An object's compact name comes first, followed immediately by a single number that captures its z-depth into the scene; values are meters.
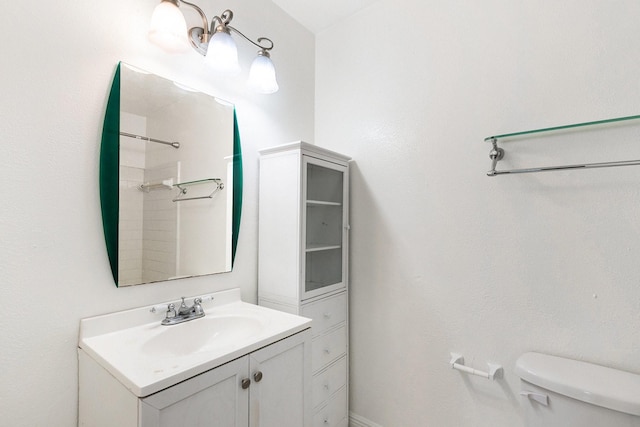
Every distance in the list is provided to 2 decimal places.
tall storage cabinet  1.42
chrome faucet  1.14
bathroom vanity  0.74
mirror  1.07
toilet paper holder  1.25
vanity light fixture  1.11
